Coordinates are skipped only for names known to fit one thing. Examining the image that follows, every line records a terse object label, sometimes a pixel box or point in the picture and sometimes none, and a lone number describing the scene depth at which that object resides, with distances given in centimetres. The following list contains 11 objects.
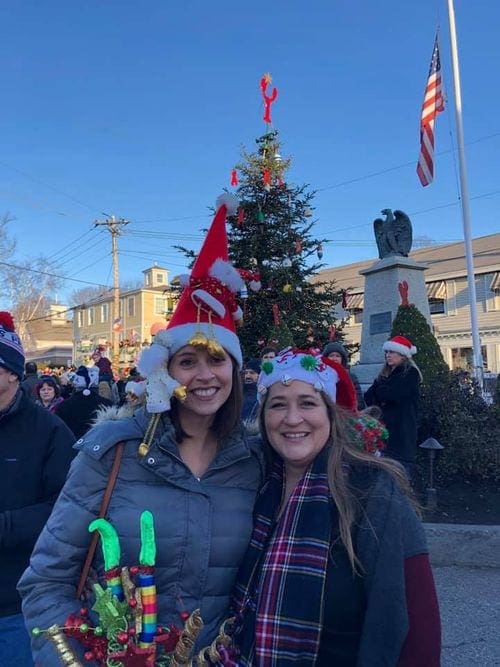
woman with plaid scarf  156
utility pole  3136
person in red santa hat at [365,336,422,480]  562
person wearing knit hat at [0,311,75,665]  228
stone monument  1072
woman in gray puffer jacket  170
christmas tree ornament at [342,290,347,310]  1191
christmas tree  1139
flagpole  1351
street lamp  586
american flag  1318
